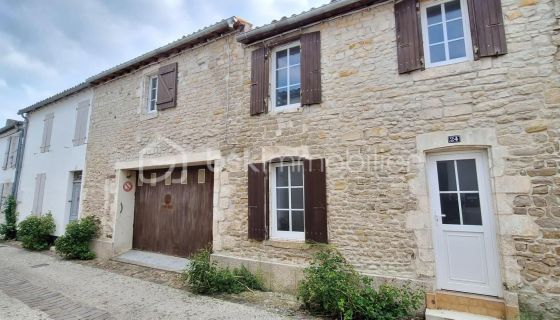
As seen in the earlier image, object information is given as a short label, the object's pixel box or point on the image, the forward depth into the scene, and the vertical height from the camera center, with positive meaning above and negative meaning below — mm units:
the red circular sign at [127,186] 7736 +295
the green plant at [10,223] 10781 -997
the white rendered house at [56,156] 8992 +1390
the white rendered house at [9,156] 11798 +1767
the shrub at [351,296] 3578 -1297
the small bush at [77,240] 7383 -1148
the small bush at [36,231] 8648 -1070
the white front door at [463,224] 3623 -353
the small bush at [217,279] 4789 -1408
